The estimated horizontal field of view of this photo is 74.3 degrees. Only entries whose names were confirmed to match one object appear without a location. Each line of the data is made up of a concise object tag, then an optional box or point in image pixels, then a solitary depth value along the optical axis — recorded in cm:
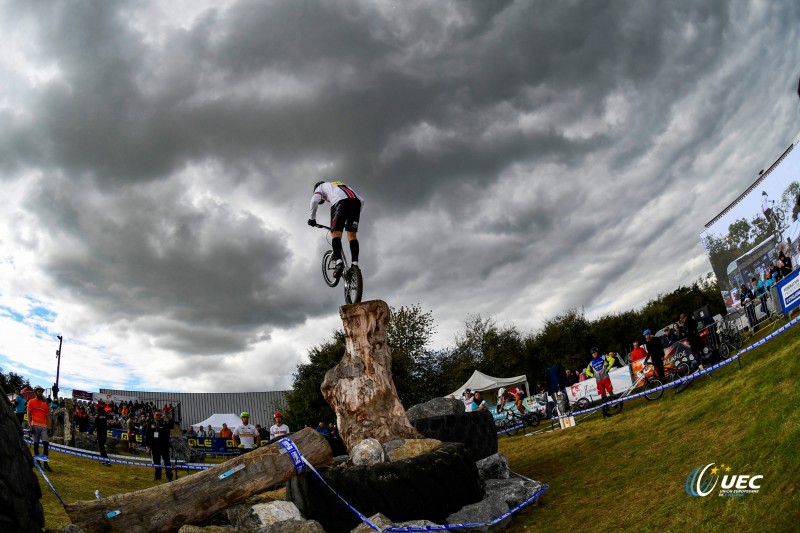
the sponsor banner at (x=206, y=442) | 2509
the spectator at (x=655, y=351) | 1384
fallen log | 571
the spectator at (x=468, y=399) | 2148
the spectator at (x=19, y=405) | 1522
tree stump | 870
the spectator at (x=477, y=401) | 1845
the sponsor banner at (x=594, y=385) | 1862
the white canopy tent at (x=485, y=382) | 2880
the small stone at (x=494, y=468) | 823
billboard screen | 2027
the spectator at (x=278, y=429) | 1388
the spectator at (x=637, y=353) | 1731
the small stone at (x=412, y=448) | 752
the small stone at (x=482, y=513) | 627
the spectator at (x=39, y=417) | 1279
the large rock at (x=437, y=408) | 1070
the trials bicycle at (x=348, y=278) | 1028
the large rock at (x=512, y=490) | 703
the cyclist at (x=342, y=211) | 1044
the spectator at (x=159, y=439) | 1428
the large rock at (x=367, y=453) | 700
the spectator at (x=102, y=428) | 1716
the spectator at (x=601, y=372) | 1484
